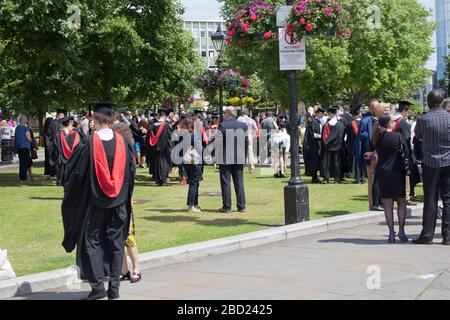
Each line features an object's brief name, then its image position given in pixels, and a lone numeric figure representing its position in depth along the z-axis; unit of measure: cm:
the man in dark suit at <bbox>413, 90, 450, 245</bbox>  1048
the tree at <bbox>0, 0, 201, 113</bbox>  2614
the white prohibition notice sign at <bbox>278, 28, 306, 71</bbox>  1221
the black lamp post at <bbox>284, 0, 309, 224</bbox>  1220
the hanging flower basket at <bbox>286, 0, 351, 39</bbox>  1172
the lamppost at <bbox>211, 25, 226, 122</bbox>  2417
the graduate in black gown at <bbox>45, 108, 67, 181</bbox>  2106
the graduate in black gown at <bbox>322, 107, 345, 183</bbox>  1997
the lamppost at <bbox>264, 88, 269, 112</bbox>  6220
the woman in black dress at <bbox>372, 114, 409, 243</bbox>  1073
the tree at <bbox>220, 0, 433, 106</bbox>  4678
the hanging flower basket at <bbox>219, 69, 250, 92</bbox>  2798
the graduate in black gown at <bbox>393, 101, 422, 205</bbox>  1359
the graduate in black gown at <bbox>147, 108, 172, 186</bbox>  2036
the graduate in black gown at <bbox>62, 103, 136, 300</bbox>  764
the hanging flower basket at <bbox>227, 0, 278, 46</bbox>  1235
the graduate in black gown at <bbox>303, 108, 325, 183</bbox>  2029
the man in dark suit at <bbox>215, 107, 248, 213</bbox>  1419
